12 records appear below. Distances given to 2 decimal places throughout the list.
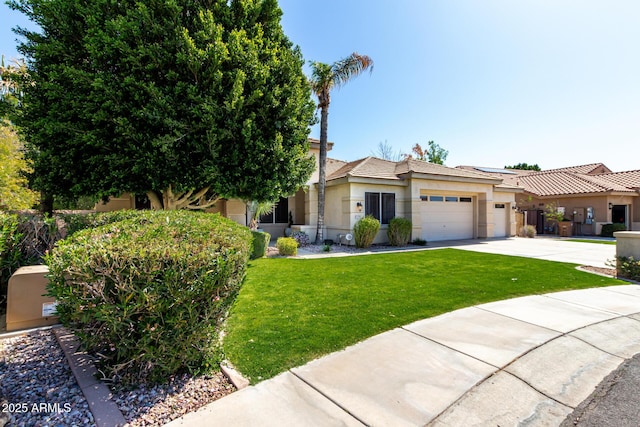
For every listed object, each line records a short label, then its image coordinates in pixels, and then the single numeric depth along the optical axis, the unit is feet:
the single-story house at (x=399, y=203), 45.11
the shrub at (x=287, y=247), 35.99
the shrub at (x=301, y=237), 45.88
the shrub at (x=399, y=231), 45.14
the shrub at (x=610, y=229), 60.66
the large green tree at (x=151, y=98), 26.45
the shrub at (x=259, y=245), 34.10
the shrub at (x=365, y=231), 42.45
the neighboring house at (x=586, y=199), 64.23
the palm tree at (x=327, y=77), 42.29
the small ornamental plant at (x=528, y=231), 60.80
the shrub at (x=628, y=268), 23.76
